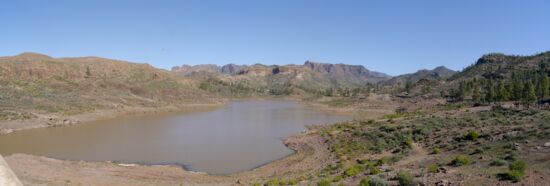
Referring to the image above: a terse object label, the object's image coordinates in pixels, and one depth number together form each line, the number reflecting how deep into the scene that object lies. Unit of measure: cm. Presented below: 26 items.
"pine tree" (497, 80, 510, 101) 6738
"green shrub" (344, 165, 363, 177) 2241
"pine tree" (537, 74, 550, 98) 6662
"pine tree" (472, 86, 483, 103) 7806
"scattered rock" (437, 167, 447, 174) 1846
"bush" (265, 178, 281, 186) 2245
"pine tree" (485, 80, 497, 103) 6894
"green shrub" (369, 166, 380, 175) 2078
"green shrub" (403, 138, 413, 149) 3195
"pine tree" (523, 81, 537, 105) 5841
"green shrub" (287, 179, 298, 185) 2221
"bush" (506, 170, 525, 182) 1504
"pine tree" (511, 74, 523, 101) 6738
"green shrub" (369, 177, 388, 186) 1659
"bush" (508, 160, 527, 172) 1598
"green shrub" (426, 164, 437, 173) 1915
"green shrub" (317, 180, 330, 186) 1937
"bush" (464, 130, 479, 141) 2919
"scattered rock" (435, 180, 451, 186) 1586
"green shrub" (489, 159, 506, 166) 1836
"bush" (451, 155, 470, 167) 2027
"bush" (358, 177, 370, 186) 1722
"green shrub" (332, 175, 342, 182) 2094
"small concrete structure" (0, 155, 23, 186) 851
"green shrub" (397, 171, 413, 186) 1644
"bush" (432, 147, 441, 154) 2710
